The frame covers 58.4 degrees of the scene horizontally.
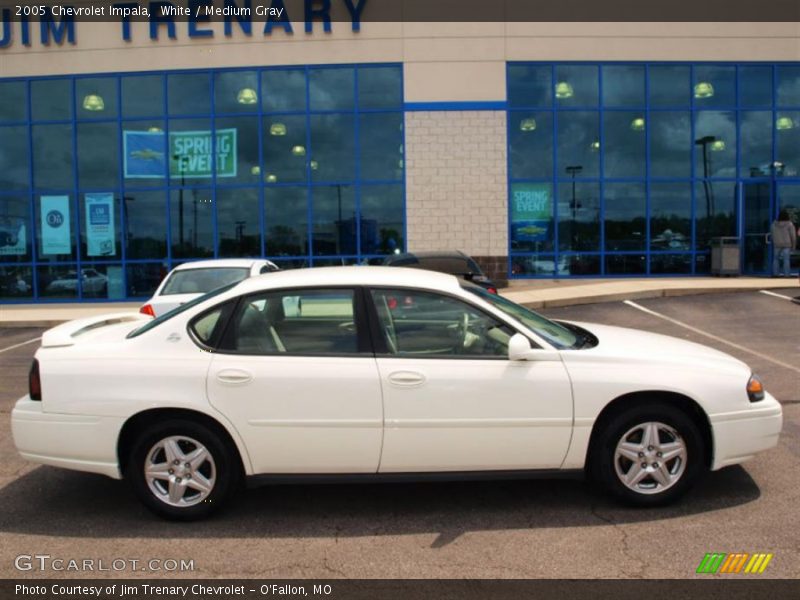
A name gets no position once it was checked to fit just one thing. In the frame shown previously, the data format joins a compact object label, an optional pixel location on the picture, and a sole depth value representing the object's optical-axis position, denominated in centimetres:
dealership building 1866
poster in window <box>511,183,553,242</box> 1909
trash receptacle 1861
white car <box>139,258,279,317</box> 918
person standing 1741
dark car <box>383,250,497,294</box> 1073
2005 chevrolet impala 425
